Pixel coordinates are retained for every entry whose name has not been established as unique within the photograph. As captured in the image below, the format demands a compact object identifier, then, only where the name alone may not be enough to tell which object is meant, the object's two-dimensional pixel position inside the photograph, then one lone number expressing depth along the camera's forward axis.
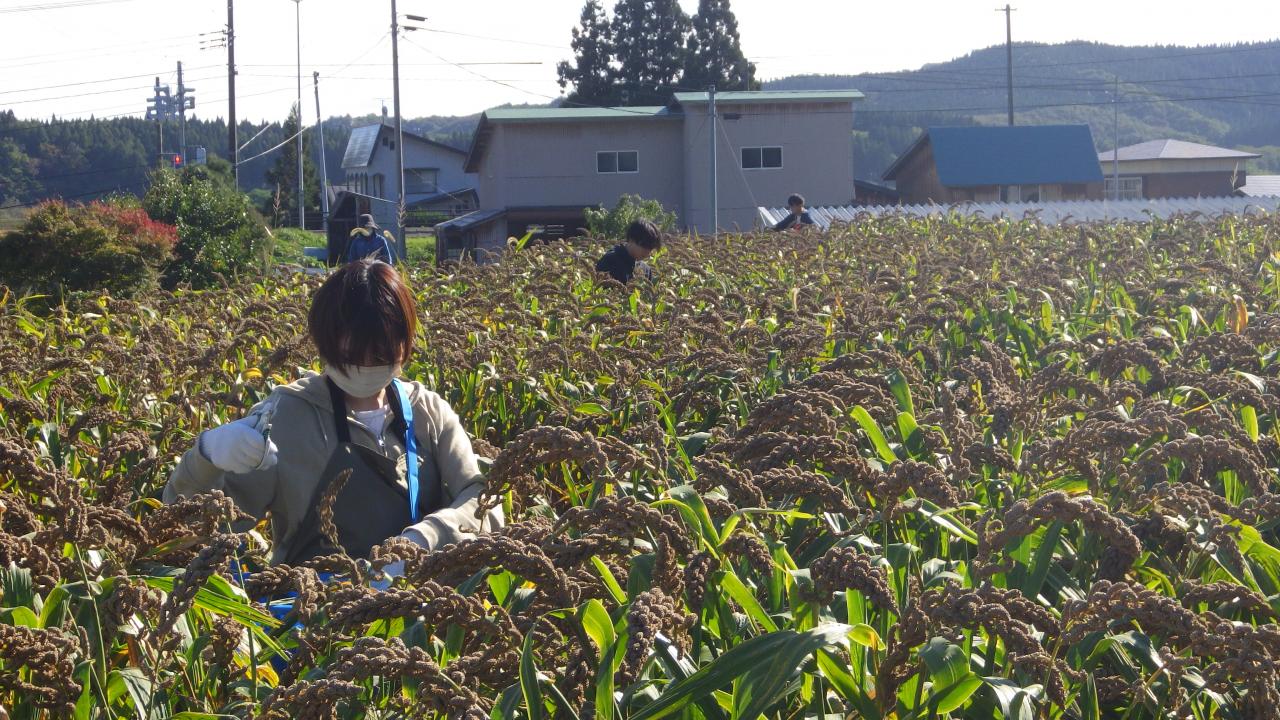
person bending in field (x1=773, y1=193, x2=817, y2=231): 13.59
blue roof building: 53.31
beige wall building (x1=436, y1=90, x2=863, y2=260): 45.81
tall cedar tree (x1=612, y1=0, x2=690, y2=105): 70.25
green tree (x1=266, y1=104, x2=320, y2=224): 83.31
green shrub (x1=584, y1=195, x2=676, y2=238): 30.78
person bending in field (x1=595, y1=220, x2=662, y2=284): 7.99
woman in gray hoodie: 3.05
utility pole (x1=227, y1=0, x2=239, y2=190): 42.91
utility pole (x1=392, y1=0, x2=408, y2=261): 37.75
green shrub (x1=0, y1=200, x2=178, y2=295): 14.70
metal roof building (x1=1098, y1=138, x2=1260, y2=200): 70.25
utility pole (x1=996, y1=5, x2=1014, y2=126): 66.75
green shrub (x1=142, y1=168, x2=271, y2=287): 19.14
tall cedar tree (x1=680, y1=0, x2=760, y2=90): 70.50
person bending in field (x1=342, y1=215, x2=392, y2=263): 12.57
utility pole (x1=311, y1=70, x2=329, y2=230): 66.00
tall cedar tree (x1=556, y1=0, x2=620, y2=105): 70.75
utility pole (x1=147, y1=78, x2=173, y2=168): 81.75
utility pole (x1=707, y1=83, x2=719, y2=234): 33.77
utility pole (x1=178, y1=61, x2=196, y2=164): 79.56
